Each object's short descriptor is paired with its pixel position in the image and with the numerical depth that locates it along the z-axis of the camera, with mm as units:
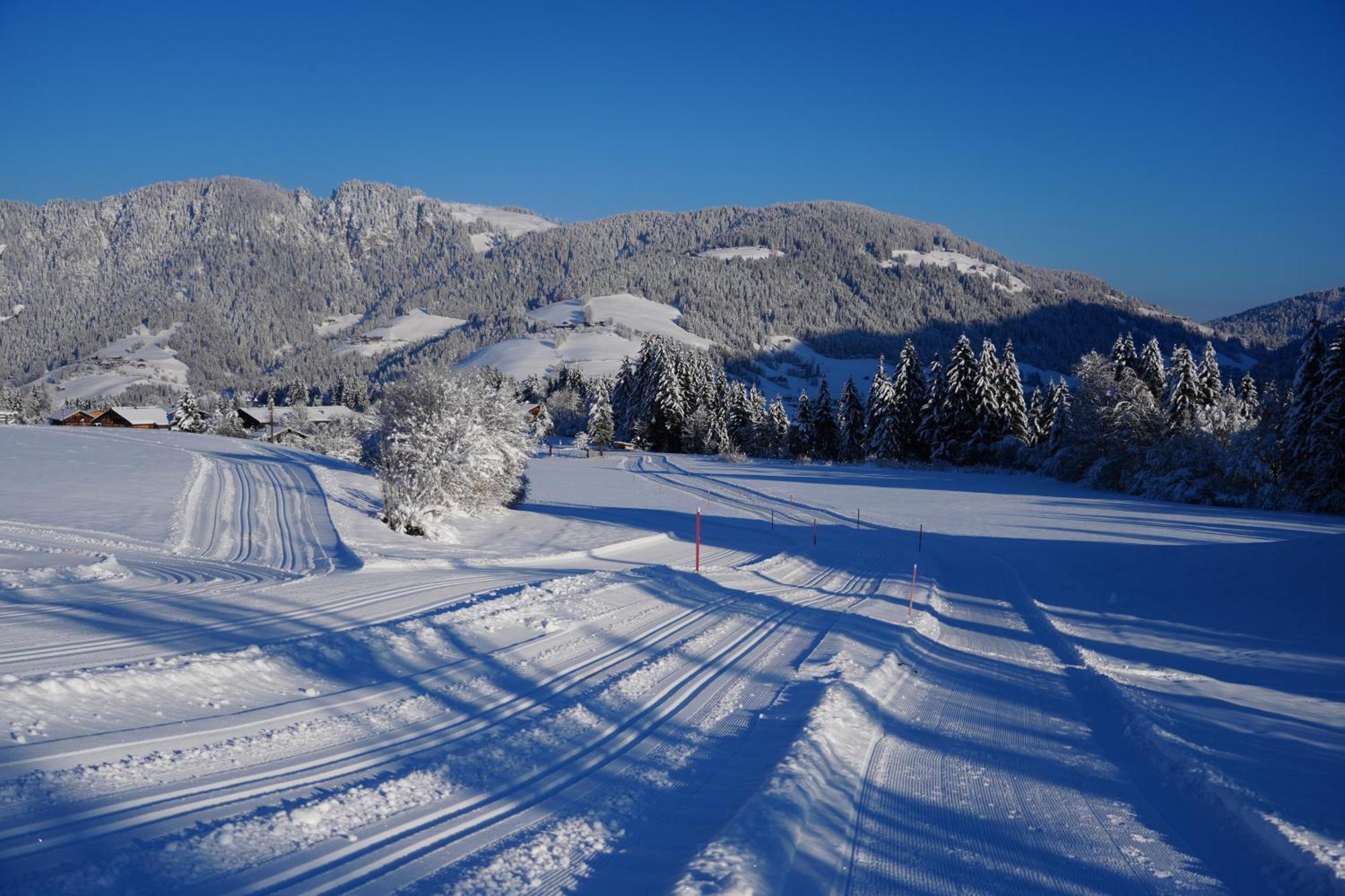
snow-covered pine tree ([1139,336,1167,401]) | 54938
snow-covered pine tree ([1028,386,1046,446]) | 62375
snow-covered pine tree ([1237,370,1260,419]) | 51969
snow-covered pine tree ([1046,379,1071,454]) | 49000
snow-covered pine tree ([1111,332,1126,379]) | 53188
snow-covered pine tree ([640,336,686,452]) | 76938
